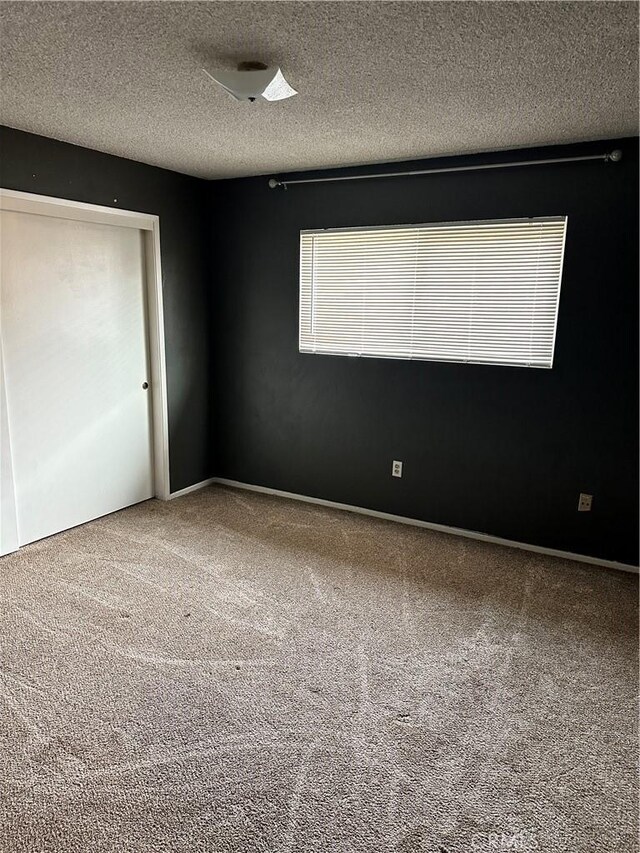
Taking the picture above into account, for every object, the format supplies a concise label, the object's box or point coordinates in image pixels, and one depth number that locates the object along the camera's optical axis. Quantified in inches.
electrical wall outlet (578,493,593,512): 135.7
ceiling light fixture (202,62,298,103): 81.3
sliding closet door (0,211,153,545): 132.2
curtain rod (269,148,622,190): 119.4
